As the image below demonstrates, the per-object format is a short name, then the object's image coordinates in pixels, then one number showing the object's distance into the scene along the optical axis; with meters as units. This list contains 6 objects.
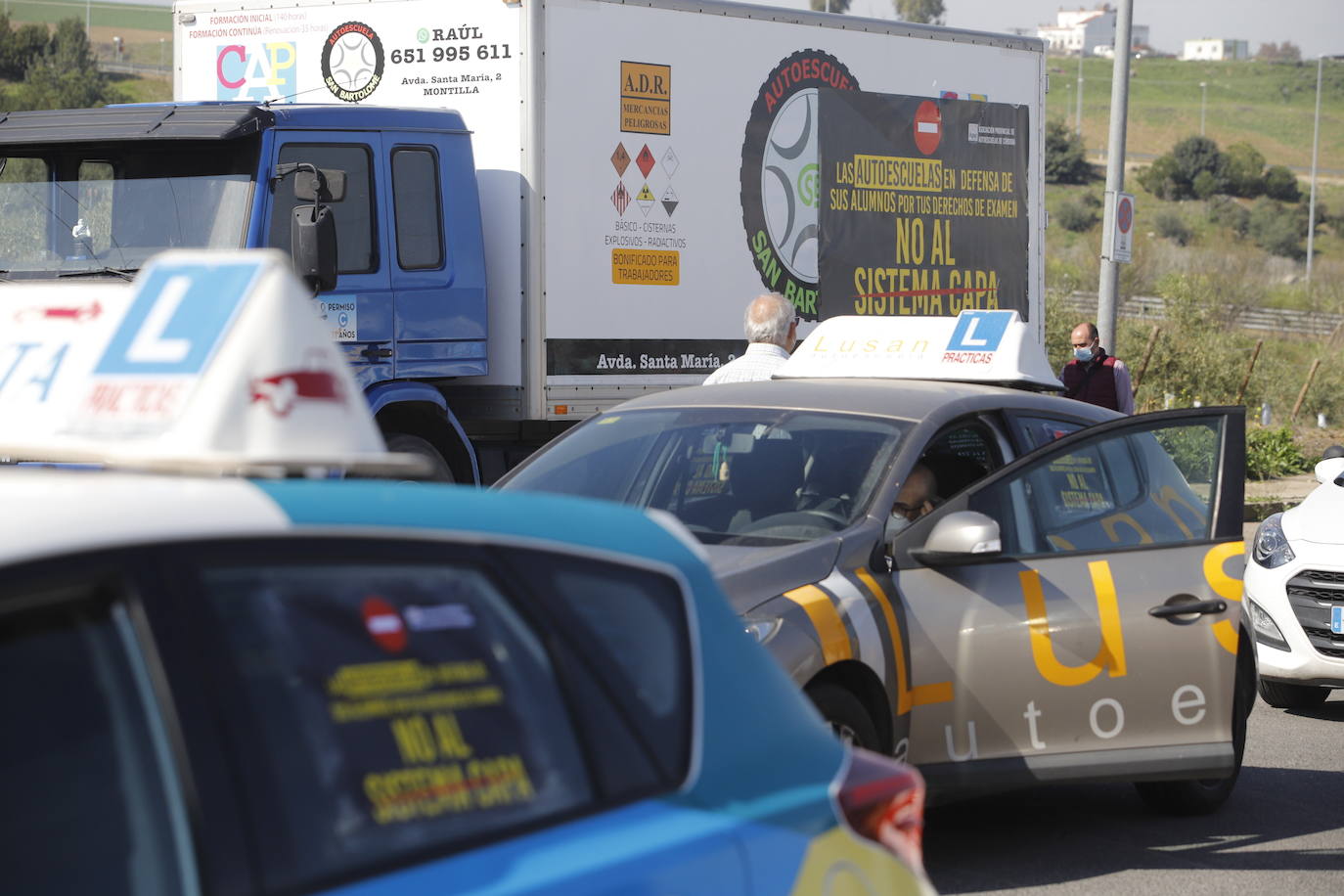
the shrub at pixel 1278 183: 95.94
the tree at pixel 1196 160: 94.44
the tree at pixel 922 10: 141.38
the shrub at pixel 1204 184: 93.75
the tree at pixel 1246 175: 95.94
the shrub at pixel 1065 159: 93.00
